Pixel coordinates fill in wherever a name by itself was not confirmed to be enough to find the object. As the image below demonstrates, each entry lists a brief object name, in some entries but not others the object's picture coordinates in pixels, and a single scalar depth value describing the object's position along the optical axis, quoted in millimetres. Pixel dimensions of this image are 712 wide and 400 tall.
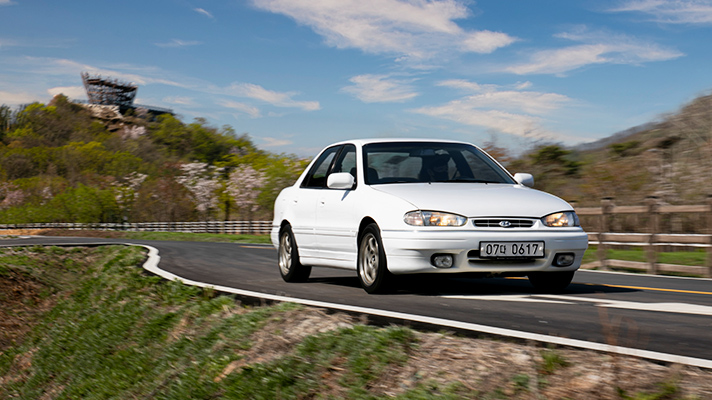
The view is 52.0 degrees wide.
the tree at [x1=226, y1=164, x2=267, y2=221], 69812
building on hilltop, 167500
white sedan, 6805
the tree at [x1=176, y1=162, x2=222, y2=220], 75875
